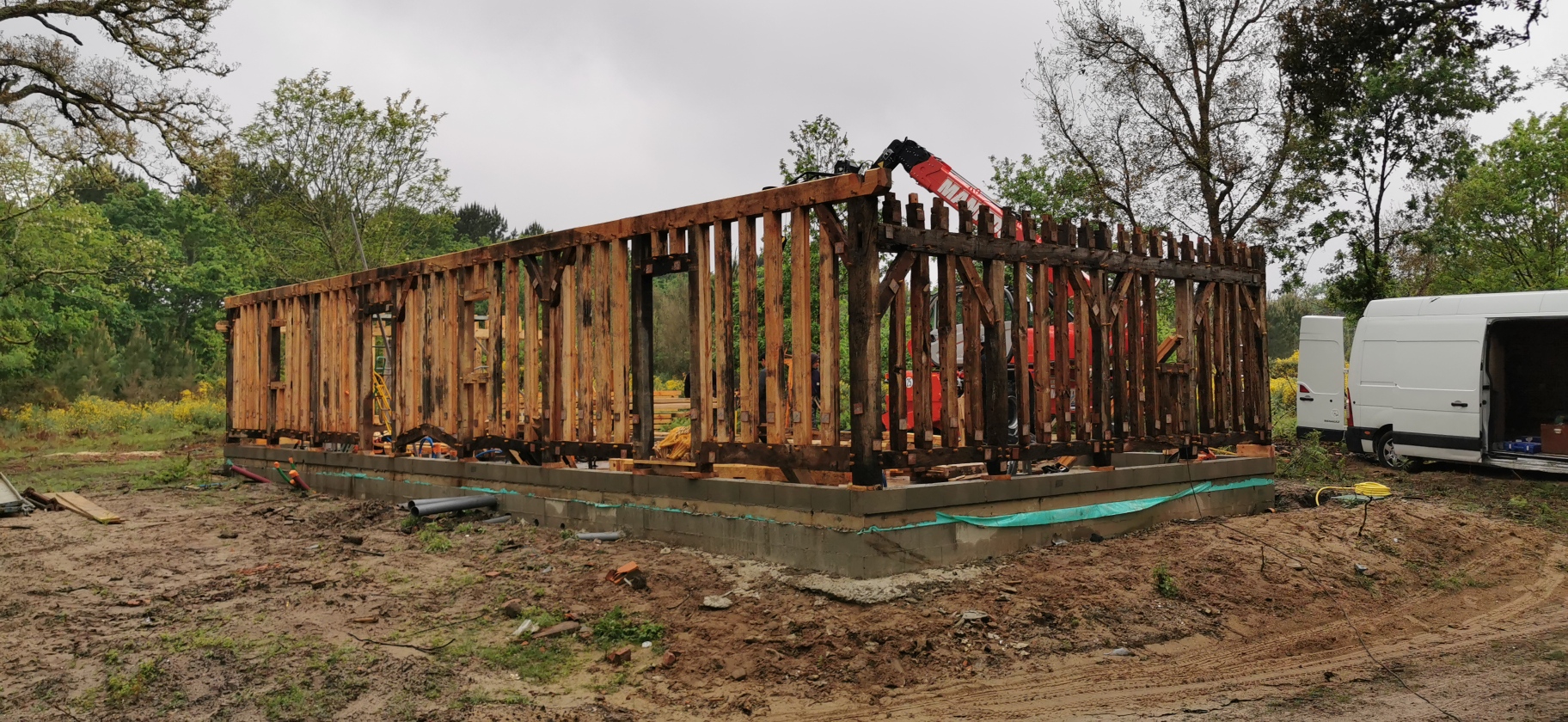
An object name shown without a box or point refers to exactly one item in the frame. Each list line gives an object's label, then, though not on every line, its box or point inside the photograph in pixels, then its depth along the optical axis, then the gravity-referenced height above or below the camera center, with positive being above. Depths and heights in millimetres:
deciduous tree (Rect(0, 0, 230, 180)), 19219 +6993
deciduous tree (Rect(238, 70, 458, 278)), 29656 +7493
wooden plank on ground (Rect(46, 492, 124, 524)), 11320 -1026
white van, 13945 +125
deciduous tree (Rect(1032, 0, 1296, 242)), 22297 +6298
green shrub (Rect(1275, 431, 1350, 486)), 14347 -1103
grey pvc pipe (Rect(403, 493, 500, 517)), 10156 -943
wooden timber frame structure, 7242 +615
